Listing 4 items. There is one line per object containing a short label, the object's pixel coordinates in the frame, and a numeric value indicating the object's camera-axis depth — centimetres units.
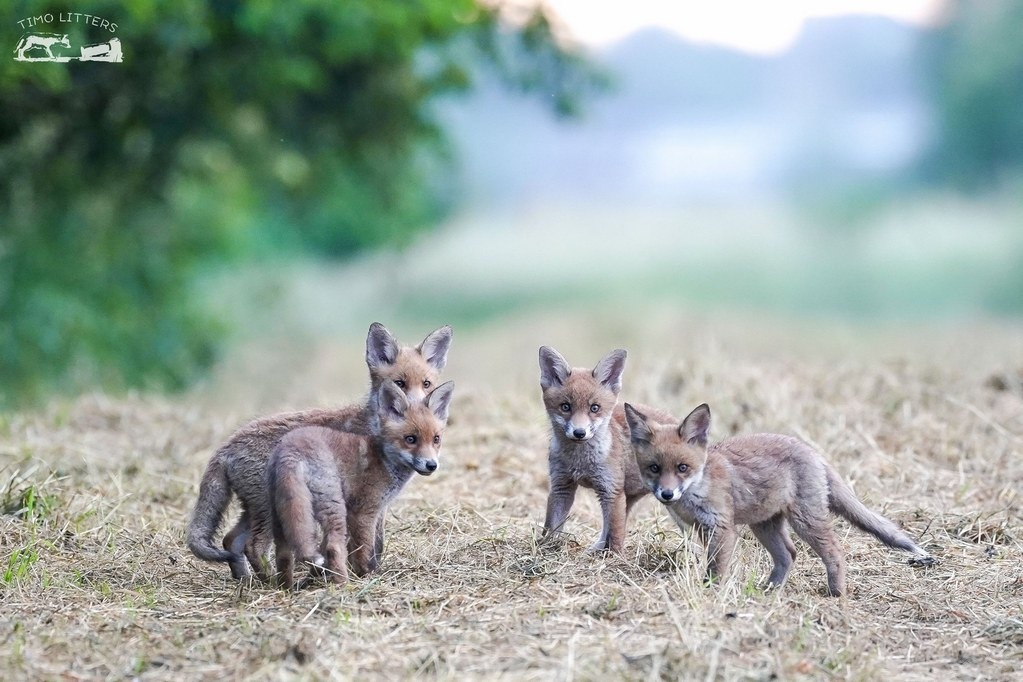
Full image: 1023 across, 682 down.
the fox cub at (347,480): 1170
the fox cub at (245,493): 1252
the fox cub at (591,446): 1338
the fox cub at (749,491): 1228
